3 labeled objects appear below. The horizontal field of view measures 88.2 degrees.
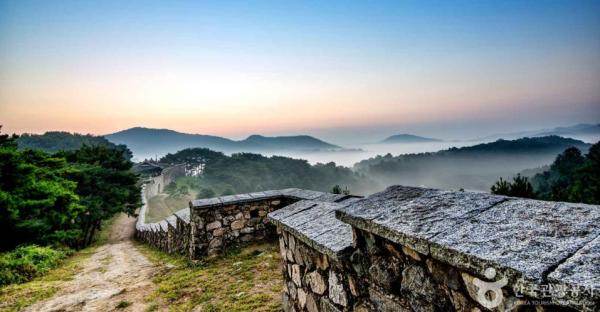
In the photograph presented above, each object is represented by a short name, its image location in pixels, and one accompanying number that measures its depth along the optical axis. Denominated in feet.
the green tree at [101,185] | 58.34
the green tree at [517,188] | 49.39
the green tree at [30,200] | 31.58
